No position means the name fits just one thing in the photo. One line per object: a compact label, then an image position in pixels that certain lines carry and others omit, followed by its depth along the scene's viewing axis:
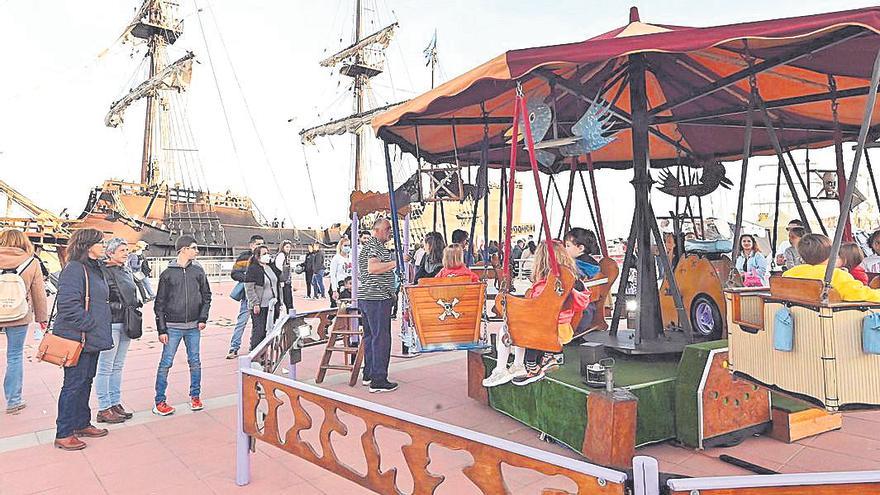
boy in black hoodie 5.23
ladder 6.36
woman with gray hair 4.96
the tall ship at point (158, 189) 33.84
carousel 2.74
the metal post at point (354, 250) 7.03
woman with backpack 5.31
